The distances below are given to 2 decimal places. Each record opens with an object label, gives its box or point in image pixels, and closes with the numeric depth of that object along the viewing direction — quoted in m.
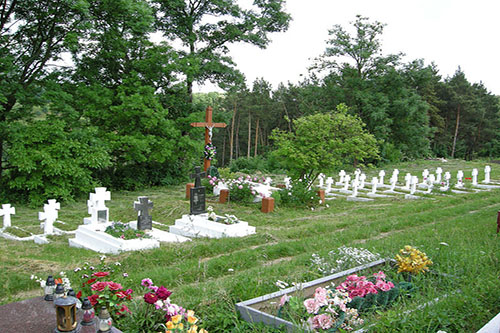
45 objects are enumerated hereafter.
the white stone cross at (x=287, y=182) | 14.84
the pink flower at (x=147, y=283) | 3.93
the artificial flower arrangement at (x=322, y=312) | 3.45
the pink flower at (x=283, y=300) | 3.84
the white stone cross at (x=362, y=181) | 16.97
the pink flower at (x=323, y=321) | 3.40
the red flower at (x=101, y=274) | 3.95
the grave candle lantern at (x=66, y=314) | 2.85
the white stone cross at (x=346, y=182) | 17.08
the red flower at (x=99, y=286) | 3.59
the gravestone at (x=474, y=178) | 17.50
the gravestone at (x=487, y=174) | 18.19
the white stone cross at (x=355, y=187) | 15.31
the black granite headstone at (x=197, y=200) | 10.46
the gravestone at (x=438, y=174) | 17.53
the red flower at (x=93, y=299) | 3.54
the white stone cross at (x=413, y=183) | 15.44
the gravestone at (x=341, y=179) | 18.54
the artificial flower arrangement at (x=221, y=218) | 9.52
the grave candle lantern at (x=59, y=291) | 3.30
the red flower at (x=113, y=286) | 3.63
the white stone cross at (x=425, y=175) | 17.88
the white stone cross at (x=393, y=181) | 16.64
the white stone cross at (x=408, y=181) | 16.17
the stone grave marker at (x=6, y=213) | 9.71
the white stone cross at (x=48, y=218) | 9.34
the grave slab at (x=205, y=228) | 9.23
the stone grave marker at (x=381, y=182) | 17.53
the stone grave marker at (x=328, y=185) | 16.70
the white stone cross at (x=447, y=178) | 16.32
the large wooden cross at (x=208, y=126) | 14.54
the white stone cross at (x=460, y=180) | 16.86
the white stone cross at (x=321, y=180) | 18.06
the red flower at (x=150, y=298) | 3.55
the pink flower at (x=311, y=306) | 3.53
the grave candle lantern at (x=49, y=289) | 3.50
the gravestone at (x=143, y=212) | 9.12
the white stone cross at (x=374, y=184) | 15.85
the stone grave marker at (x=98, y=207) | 9.36
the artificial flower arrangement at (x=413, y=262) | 4.85
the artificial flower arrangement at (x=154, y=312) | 3.56
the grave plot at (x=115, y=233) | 7.88
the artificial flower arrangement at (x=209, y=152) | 14.22
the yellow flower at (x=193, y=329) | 2.90
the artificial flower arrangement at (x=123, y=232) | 8.20
